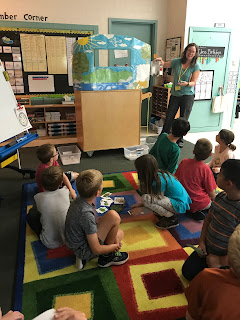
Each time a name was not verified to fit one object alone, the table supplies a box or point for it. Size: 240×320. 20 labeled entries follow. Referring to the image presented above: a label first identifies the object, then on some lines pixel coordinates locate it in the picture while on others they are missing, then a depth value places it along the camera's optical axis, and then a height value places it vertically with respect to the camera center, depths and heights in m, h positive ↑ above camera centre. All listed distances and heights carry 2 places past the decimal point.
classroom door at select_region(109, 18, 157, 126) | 4.98 +0.93
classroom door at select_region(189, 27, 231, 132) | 4.83 +0.18
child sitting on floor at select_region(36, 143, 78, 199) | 2.37 -0.69
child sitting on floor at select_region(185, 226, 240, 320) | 0.87 -0.72
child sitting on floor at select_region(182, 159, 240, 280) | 1.39 -0.80
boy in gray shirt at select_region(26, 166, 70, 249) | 1.87 -0.89
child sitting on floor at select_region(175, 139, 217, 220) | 2.19 -0.84
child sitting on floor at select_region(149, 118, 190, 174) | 2.53 -0.67
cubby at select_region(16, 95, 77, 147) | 4.59 -0.73
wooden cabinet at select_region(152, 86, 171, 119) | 5.16 -0.42
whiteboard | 2.41 -0.34
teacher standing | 3.93 -0.06
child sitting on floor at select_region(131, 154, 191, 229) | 2.03 -0.90
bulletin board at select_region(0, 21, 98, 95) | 4.38 +0.42
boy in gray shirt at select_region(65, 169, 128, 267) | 1.58 -0.90
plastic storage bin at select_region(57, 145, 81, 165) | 3.67 -1.06
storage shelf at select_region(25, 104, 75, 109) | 4.50 -0.45
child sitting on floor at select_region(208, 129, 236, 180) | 2.57 -0.69
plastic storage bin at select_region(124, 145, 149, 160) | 3.88 -1.06
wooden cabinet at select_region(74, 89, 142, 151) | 3.71 -0.55
